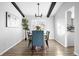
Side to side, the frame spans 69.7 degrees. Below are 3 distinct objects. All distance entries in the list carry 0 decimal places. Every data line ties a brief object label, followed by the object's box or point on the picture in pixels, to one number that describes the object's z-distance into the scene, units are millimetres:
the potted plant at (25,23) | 4518
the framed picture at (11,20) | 2569
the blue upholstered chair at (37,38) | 2490
